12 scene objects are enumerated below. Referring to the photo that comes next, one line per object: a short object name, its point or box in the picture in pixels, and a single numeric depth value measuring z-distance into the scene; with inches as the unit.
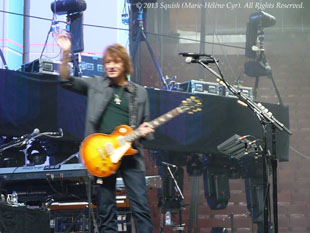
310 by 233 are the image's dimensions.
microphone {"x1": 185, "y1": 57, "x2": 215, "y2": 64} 532.1
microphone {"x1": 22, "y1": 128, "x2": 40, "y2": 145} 537.6
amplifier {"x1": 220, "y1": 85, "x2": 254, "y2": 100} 840.3
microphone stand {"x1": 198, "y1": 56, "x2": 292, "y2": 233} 530.6
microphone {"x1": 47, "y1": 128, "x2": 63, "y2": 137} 607.5
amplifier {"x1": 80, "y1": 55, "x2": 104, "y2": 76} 722.8
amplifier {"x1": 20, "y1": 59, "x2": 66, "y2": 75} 668.1
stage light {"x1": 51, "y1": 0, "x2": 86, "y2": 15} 784.9
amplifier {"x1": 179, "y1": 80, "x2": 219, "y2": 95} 782.4
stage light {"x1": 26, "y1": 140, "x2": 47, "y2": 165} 676.1
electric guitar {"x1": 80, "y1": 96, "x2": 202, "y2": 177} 351.6
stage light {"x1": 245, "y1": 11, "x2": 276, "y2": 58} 931.3
